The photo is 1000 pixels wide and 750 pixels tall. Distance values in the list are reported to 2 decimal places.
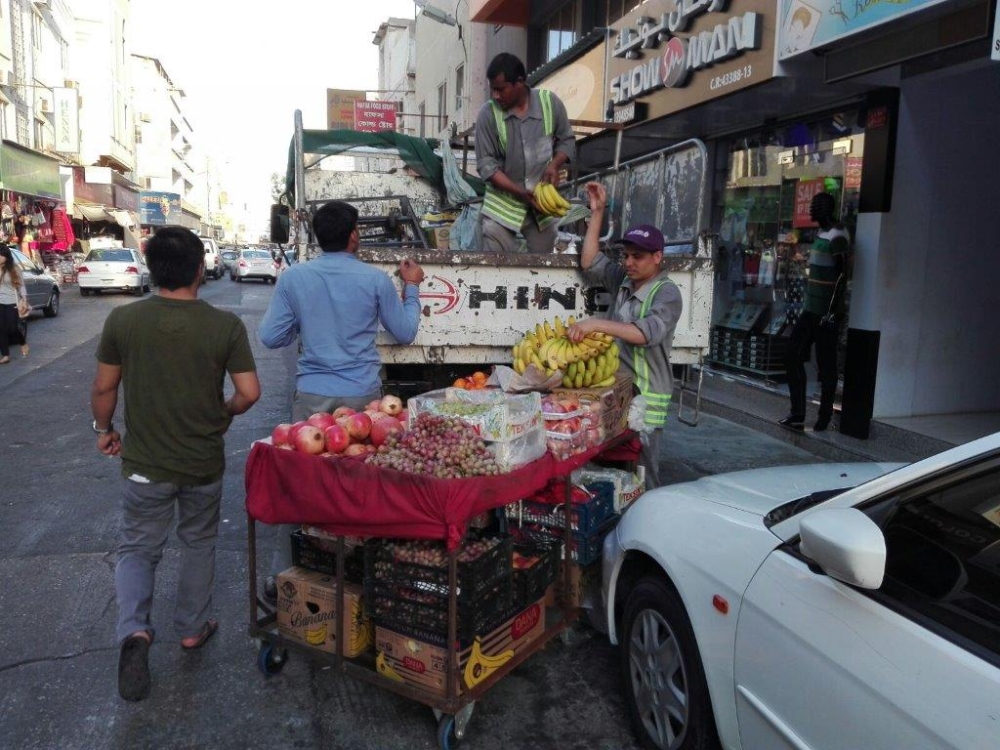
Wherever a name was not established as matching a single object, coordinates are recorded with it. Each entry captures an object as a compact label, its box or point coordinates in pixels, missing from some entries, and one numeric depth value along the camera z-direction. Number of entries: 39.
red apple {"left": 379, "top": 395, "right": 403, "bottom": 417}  3.70
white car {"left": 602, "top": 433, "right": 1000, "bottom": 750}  1.81
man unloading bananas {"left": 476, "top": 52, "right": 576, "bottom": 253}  5.61
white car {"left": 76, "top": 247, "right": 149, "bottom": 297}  24.94
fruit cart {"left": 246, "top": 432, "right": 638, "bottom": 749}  2.82
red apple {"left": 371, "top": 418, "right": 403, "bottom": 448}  3.41
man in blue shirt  3.75
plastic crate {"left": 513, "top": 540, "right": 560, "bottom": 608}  3.27
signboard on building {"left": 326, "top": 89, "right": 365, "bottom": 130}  26.02
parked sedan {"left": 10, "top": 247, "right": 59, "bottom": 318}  16.72
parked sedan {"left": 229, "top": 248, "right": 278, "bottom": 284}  36.91
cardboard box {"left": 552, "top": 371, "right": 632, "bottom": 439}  4.02
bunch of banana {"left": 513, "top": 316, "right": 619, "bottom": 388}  4.16
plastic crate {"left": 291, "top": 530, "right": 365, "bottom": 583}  3.32
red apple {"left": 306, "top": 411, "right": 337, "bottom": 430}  3.39
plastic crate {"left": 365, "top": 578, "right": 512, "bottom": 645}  2.92
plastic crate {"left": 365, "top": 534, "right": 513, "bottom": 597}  2.93
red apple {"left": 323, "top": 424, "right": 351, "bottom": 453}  3.29
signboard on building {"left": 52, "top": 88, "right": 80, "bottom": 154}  33.33
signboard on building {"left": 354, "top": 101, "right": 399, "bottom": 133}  21.20
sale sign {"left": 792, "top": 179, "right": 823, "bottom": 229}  8.75
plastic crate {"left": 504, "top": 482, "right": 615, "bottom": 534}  3.74
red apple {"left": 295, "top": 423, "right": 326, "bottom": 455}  3.24
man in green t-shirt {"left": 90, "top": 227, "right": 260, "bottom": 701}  3.32
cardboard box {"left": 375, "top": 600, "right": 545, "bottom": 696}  2.93
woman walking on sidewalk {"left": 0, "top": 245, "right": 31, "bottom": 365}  11.86
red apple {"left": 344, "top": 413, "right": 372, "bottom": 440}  3.40
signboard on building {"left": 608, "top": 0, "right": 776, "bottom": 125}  7.65
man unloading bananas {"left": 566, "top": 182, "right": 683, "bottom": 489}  4.15
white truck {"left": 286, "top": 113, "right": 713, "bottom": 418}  4.82
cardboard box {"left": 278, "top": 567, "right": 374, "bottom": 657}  3.20
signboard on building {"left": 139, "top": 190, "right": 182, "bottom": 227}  55.03
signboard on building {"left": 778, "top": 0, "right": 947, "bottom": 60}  5.89
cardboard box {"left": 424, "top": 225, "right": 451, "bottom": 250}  7.22
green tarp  8.15
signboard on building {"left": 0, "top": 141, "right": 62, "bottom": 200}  25.99
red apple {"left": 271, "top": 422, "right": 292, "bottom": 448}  3.35
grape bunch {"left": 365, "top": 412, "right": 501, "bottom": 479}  2.96
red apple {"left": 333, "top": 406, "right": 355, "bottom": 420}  3.54
